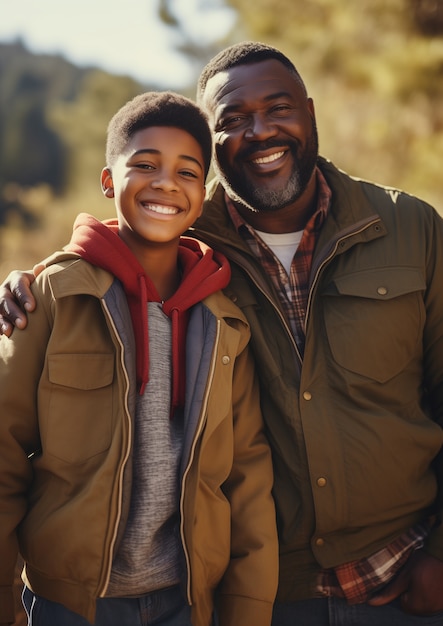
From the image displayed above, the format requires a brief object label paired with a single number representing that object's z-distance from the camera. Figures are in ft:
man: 7.98
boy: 6.82
